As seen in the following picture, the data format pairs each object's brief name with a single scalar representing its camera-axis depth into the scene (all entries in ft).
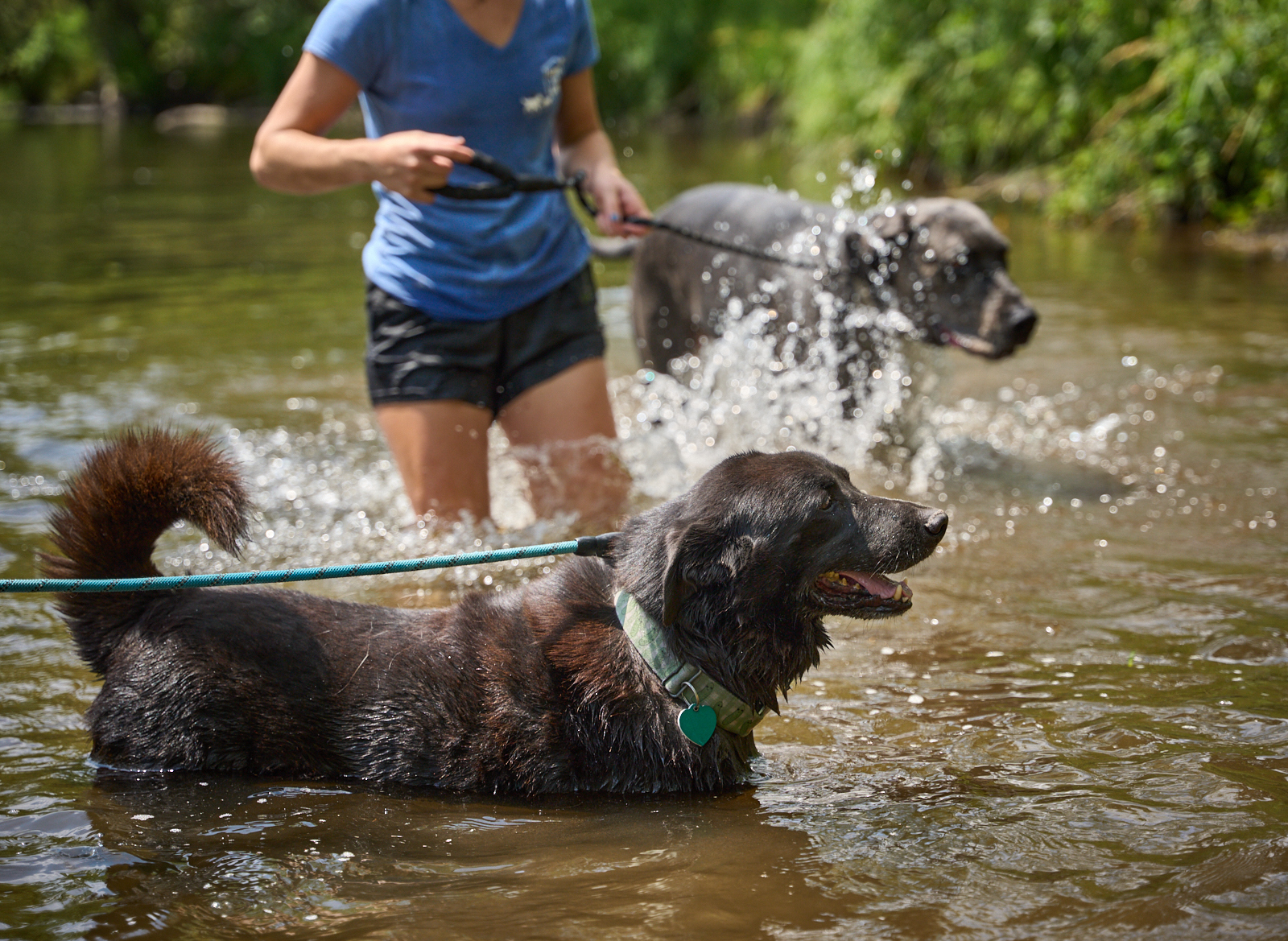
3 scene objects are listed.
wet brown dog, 11.11
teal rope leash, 10.48
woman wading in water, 14.24
